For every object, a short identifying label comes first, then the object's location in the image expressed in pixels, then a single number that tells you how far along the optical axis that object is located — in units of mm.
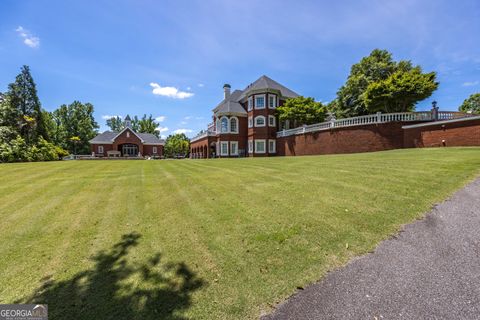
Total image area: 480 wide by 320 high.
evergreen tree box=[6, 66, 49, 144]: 35969
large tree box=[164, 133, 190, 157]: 68562
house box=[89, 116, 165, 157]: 44250
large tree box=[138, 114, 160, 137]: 69875
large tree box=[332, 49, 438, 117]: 20328
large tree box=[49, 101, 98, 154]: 52312
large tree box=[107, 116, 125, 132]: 75188
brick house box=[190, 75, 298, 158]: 30016
